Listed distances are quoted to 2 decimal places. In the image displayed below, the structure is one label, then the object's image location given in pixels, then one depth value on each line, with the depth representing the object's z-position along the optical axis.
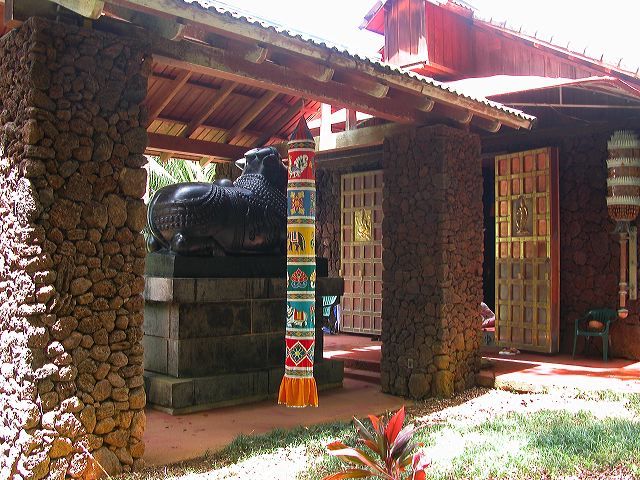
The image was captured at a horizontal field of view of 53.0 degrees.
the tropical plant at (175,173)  16.33
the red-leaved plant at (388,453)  2.67
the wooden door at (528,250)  8.64
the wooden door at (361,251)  10.81
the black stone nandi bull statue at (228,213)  6.40
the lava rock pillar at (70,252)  3.88
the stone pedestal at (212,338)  6.10
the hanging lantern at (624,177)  7.77
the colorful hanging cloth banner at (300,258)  5.06
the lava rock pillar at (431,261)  6.80
